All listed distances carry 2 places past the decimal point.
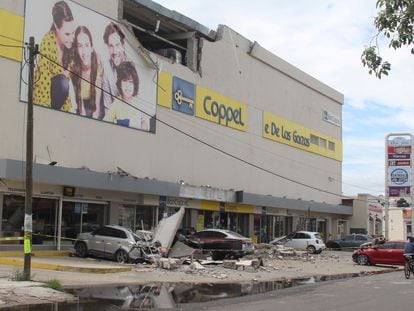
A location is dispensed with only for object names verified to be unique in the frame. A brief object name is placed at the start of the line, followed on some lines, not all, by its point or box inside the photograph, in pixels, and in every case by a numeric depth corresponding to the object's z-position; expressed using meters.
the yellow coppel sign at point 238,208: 39.56
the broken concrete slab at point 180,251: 25.73
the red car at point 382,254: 29.81
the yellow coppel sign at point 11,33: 24.41
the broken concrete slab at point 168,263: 22.61
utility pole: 15.62
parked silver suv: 24.36
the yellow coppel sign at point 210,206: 37.17
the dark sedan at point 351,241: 44.97
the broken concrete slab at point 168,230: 25.92
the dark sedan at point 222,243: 29.02
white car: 40.19
